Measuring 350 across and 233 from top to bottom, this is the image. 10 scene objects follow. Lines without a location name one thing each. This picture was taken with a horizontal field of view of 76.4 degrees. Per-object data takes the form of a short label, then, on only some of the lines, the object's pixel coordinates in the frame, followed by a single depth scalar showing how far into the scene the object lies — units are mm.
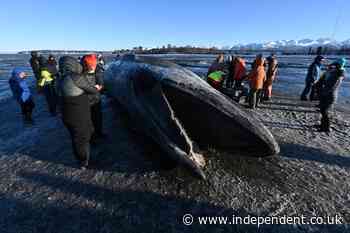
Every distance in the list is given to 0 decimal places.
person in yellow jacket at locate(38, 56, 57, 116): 7102
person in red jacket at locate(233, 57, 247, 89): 8320
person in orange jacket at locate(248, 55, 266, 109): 7219
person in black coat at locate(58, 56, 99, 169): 3533
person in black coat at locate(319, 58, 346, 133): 5383
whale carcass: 3463
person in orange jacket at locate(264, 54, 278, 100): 8499
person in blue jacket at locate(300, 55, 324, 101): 8848
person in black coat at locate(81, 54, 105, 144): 4383
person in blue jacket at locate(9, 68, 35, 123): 6453
